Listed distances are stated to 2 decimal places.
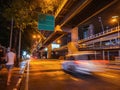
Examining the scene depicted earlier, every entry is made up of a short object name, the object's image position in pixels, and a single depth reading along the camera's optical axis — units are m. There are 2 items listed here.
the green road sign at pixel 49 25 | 9.17
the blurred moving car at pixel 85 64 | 6.33
